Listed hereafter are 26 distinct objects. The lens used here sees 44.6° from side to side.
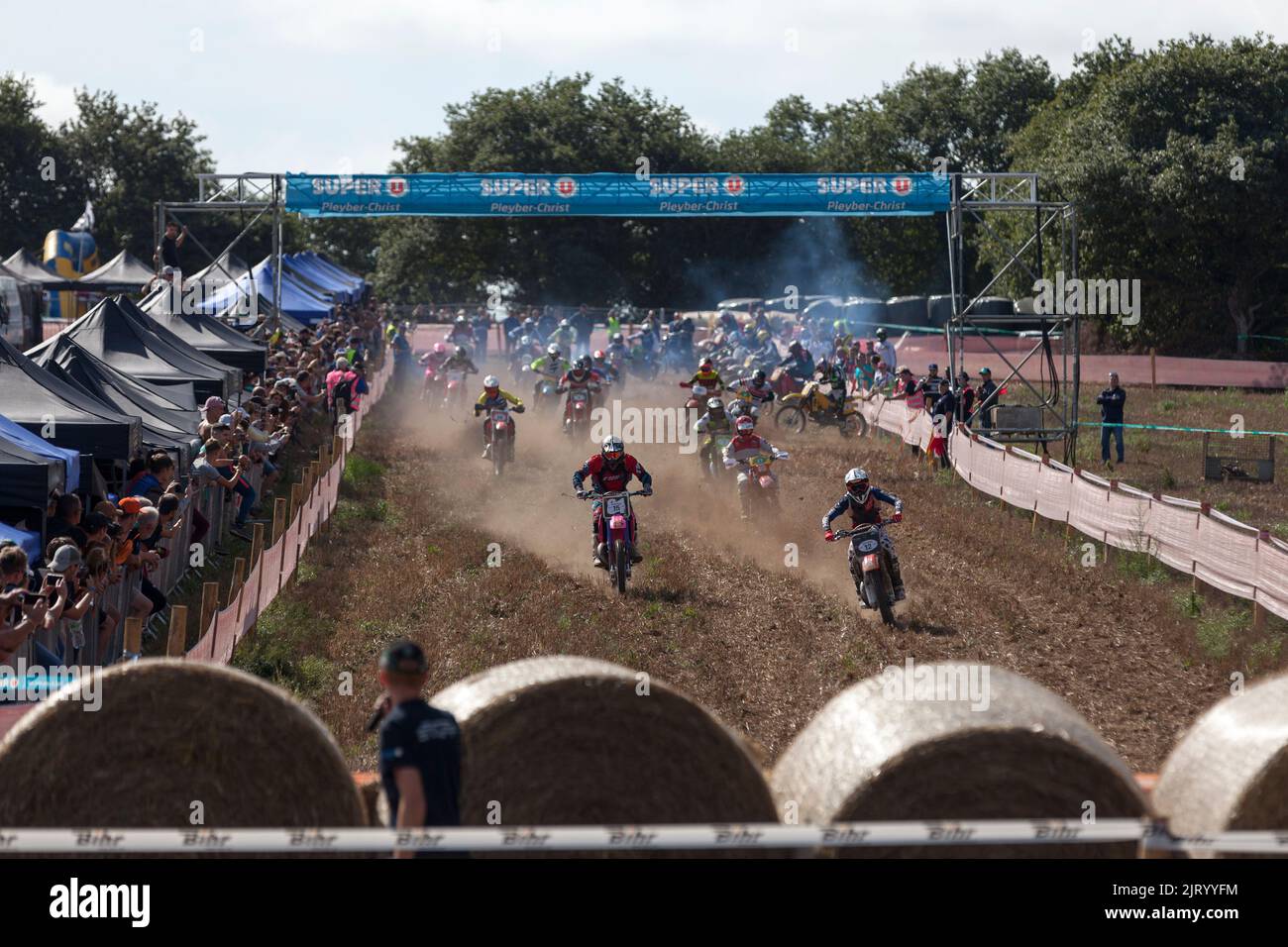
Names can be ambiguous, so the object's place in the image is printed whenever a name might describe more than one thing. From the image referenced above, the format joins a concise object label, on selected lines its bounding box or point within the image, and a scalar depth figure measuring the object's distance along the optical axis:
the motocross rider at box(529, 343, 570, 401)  35.25
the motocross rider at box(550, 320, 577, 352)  46.59
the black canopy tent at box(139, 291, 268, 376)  25.62
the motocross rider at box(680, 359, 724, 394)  29.41
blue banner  30.66
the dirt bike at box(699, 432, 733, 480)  24.42
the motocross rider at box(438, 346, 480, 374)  35.97
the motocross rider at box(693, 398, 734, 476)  24.31
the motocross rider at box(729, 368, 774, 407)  29.86
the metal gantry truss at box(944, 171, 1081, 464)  26.94
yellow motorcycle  33.81
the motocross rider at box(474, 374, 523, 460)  26.70
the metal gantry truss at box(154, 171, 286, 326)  29.62
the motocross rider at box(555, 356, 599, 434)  30.62
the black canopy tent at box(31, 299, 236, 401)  20.67
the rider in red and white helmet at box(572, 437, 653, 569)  17.14
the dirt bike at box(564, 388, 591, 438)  30.72
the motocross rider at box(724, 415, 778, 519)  20.81
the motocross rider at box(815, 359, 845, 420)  34.78
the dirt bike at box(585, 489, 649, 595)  16.75
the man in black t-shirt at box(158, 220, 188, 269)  29.73
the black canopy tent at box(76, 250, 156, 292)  44.69
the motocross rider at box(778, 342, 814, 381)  37.53
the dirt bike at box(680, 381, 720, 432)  28.47
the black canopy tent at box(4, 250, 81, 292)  45.97
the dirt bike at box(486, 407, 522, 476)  26.70
